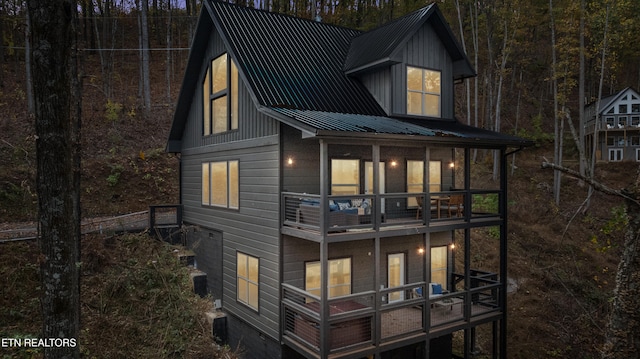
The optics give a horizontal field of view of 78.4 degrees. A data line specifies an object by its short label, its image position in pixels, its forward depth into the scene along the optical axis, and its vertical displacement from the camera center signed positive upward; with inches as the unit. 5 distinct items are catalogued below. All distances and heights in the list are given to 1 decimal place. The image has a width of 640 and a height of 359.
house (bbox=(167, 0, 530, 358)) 396.8 -14.3
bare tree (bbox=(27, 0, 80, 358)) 225.6 +2.0
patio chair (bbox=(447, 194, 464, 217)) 500.4 -42.3
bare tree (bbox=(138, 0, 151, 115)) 1058.1 +314.6
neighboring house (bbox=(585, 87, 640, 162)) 1400.1 +151.4
